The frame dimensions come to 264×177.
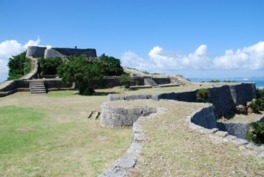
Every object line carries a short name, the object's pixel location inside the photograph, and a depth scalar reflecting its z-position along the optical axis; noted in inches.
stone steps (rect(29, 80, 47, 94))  780.3
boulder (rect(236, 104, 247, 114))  899.6
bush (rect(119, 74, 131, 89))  905.4
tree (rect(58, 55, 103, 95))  756.5
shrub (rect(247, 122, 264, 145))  451.7
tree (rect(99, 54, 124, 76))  1087.3
